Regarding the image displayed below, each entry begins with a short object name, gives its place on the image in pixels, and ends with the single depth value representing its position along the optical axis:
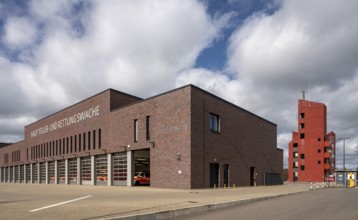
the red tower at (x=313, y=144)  87.00
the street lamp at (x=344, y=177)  51.13
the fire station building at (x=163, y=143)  31.66
